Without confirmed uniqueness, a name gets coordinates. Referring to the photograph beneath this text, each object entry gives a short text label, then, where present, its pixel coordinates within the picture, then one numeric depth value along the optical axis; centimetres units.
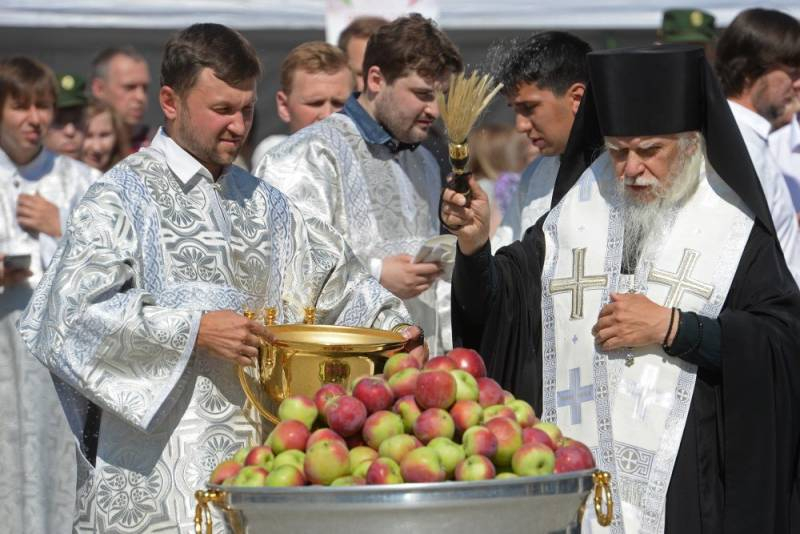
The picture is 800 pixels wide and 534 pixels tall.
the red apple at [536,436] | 679
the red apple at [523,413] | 704
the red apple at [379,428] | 676
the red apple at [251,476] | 659
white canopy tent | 1906
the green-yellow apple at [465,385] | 699
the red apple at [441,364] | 717
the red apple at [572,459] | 670
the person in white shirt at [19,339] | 1429
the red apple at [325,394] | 714
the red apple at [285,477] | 651
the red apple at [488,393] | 715
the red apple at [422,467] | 637
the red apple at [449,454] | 648
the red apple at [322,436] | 673
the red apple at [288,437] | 684
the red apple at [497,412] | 695
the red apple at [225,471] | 686
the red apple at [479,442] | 656
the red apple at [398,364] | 732
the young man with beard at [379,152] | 1221
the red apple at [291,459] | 667
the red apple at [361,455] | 665
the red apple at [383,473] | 638
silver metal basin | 620
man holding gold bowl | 862
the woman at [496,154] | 1827
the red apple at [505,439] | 668
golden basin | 855
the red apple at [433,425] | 672
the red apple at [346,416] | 680
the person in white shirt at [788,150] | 1504
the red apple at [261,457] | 681
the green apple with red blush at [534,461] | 655
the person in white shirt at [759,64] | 1348
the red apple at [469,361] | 733
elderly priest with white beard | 902
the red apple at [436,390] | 686
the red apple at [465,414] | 682
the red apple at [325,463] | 654
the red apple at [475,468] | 637
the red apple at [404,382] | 705
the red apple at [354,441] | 691
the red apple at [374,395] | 694
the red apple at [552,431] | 695
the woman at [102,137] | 1683
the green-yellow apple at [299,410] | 707
